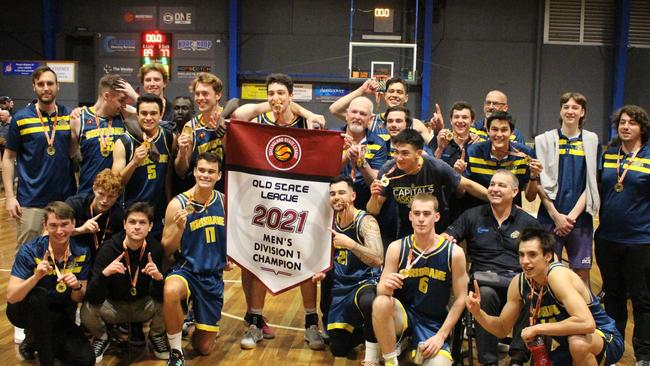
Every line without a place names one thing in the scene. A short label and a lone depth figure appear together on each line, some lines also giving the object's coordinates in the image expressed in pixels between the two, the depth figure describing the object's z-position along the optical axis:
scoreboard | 14.19
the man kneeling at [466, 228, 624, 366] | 3.37
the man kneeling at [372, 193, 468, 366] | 3.82
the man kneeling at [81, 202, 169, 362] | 4.12
